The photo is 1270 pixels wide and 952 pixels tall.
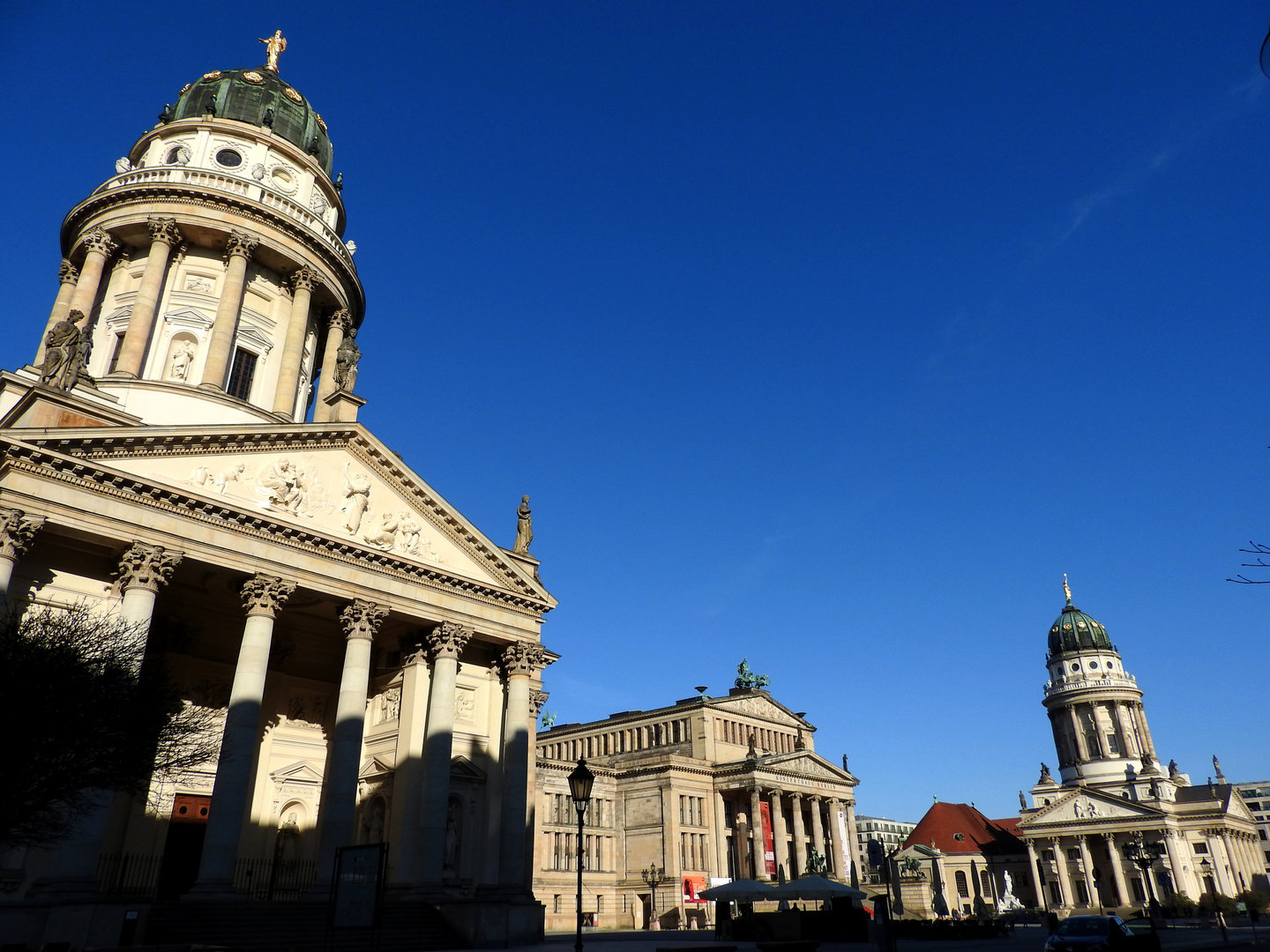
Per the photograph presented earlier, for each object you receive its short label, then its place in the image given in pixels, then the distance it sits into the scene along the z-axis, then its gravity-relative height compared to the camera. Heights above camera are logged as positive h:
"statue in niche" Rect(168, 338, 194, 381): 37.91 +21.45
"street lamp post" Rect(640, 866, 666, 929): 63.98 +0.75
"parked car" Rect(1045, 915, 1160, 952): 19.89 -1.13
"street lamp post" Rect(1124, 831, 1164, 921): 40.72 +1.22
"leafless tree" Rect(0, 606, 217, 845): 16.95 +3.38
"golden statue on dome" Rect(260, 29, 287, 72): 52.06 +46.58
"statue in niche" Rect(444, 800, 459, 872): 30.55 +1.76
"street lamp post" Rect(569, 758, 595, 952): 21.05 +2.40
